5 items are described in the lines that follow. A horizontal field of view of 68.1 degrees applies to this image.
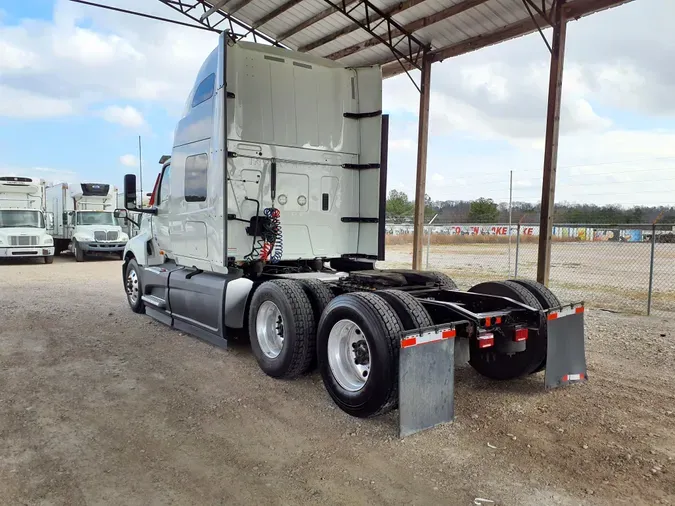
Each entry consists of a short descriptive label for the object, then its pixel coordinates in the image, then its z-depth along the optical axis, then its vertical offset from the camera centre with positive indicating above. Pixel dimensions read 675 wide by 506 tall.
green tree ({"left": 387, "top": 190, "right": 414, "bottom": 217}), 61.12 +2.40
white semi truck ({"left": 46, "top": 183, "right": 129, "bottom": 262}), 19.23 -0.15
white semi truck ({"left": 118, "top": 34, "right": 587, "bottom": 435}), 4.00 -0.58
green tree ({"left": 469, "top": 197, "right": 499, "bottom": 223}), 45.47 +1.44
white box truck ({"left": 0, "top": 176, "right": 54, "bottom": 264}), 17.59 -0.22
